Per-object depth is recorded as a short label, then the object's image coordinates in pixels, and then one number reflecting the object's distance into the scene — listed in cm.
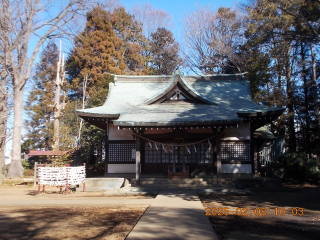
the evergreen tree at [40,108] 3344
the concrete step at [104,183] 1412
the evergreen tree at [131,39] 3519
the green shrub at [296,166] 1509
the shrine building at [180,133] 1409
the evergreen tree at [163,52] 3619
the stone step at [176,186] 1367
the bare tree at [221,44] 2861
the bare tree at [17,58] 2170
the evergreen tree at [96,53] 3266
